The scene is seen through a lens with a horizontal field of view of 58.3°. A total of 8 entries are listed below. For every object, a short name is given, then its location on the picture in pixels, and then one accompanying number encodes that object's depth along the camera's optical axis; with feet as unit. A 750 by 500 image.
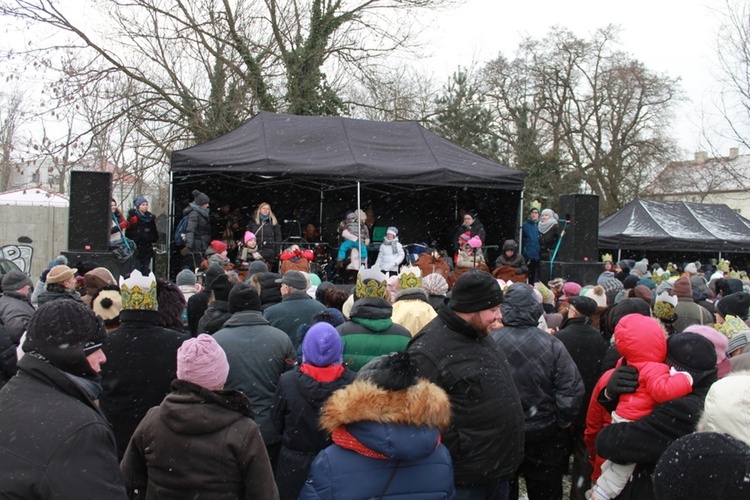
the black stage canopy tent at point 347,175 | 37.06
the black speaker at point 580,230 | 41.70
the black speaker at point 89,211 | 33.91
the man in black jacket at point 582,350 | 15.25
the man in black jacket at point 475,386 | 10.30
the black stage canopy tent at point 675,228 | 62.13
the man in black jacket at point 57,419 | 6.35
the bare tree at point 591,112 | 104.99
